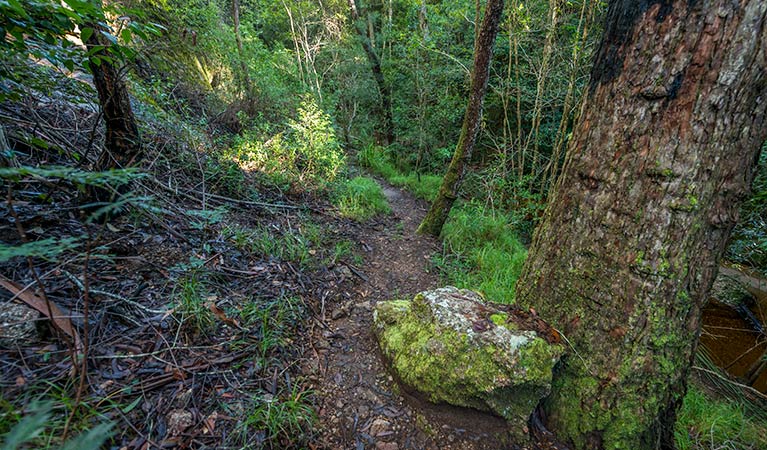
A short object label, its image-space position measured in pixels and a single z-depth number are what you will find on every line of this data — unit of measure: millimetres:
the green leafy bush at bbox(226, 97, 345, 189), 4520
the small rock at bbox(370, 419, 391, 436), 1660
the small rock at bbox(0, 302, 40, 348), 1362
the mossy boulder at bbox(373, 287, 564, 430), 1562
